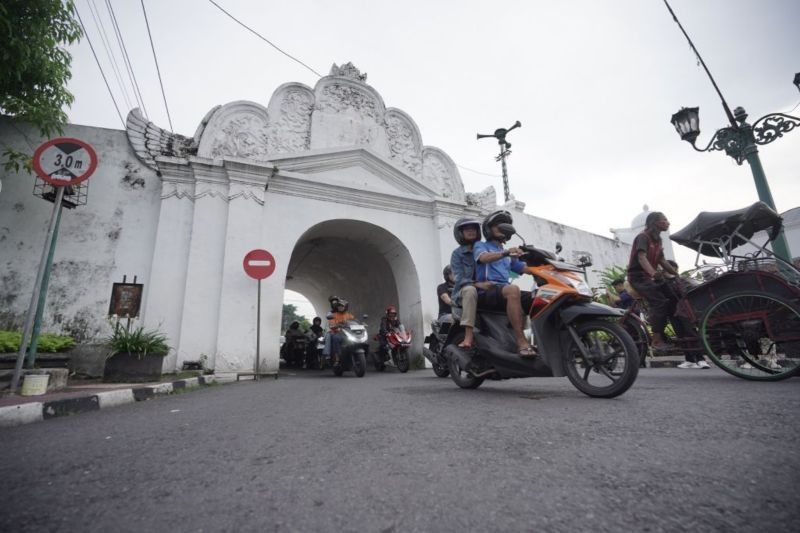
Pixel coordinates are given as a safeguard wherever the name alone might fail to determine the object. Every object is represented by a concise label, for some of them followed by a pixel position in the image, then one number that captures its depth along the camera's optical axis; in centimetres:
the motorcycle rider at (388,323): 865
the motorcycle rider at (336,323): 761
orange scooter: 285
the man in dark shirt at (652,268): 449
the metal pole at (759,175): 612
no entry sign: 712
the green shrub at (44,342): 395
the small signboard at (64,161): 415
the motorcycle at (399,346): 812
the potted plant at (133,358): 515
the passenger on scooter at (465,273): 366
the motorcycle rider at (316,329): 1244
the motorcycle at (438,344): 570
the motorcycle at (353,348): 721
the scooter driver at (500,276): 335
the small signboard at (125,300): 685
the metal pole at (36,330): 407
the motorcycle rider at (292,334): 1329
